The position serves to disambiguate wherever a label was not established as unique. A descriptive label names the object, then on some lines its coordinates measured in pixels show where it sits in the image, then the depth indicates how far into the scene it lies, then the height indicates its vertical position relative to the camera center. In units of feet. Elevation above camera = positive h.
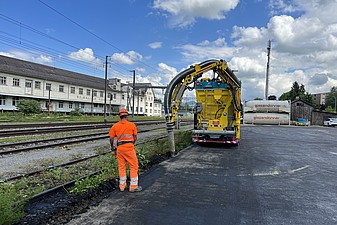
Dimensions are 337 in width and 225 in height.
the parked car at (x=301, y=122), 137.18 -4.76
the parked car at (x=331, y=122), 151.33 -4.98
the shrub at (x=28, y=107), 116.06 +0.50
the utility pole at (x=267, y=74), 123.85 +18.26
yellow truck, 39.83 +0.97
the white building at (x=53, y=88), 136.26 +12.86
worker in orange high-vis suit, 17.89 -2.89
